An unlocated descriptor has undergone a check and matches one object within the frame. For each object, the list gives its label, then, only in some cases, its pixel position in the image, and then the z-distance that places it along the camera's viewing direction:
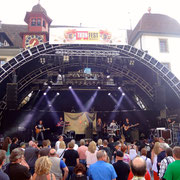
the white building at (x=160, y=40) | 22.95
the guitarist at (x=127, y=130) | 15.42
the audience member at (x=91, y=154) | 5.56
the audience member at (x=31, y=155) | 5.49
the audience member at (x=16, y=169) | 3.32
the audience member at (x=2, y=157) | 3.01
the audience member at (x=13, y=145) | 7.43
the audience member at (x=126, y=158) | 5.49
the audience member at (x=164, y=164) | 4.30
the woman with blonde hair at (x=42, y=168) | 3.25
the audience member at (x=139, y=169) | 2.72
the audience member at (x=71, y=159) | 5.24
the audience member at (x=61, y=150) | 5.74
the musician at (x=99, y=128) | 15.91
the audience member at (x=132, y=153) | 6.69
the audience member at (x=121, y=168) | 4.17
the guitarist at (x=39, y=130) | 14.82
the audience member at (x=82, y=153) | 6.20
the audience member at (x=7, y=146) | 7.47
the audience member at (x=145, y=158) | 5.48
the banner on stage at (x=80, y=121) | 17.80
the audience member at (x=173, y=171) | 3.36
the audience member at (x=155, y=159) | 5.27
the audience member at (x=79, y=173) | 3.28
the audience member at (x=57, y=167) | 4.22
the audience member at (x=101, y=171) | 3.62
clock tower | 22.72
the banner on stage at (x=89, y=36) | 13.48
